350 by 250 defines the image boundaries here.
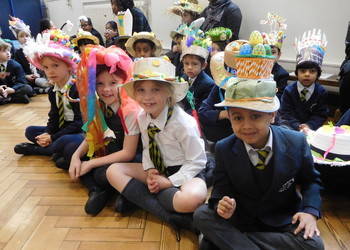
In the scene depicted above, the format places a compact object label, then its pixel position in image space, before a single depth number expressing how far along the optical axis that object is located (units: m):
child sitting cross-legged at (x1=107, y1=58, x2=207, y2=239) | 1.13
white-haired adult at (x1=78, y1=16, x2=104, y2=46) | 3.95
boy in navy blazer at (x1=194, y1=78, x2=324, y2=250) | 0.85
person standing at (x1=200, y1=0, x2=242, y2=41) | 2.70
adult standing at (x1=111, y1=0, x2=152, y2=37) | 2.79
